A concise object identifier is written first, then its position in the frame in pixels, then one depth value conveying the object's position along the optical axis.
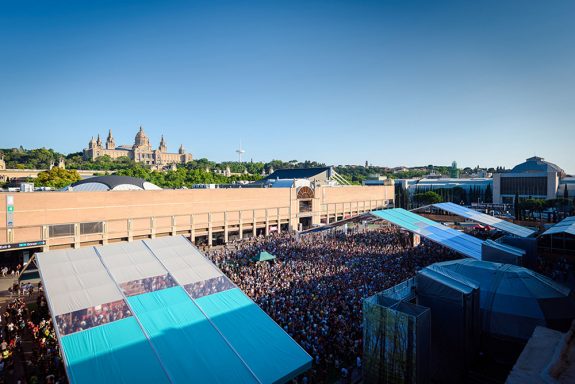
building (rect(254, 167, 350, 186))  79.53
